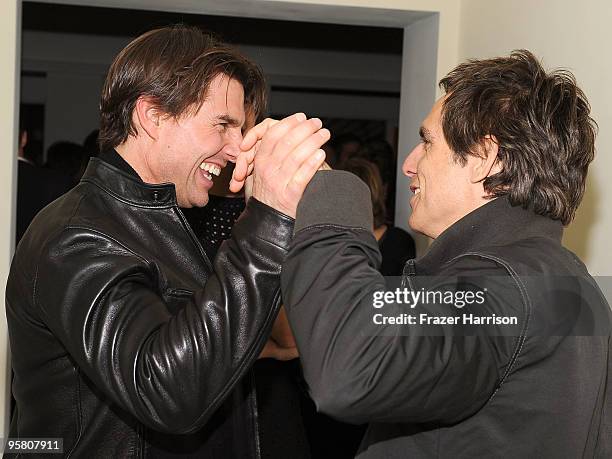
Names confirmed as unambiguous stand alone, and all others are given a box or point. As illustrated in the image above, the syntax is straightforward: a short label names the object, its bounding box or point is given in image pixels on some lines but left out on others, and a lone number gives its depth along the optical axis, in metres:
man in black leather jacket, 1.31
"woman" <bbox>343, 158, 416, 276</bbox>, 3.38
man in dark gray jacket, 1.06
